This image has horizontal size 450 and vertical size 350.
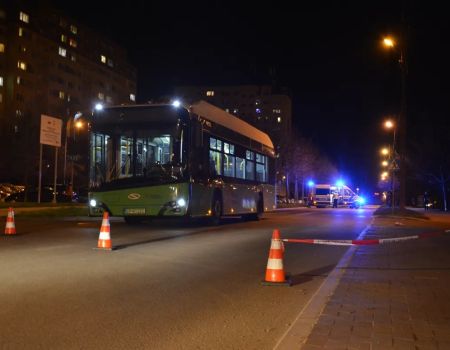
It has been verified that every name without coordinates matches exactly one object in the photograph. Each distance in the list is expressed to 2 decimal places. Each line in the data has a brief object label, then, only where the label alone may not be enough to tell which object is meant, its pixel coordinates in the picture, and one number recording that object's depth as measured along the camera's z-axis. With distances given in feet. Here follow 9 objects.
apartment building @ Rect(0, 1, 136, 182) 282.56
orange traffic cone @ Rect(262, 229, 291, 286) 27.25
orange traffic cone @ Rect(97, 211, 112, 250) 40.78
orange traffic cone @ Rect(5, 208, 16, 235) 50.85
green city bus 58.34
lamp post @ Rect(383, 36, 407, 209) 88.44
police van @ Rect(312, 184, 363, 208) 196.85
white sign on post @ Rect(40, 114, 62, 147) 97.96
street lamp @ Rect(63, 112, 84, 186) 60.80
